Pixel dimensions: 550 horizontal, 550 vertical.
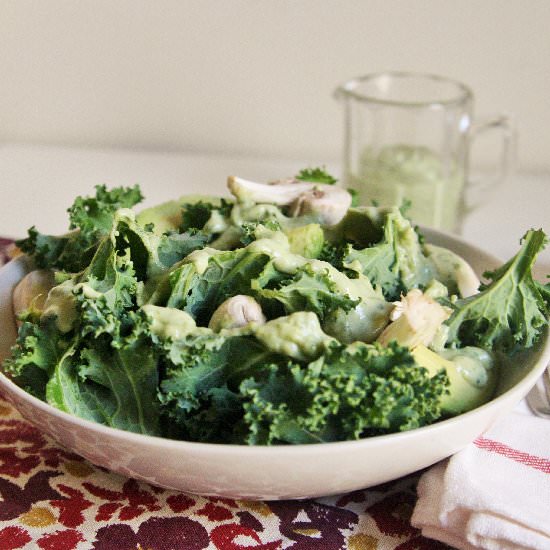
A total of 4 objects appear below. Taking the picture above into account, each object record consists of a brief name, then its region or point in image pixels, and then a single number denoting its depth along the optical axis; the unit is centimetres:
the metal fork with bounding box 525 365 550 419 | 51
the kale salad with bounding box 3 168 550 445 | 42
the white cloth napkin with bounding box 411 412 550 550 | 43
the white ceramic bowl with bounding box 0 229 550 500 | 41
